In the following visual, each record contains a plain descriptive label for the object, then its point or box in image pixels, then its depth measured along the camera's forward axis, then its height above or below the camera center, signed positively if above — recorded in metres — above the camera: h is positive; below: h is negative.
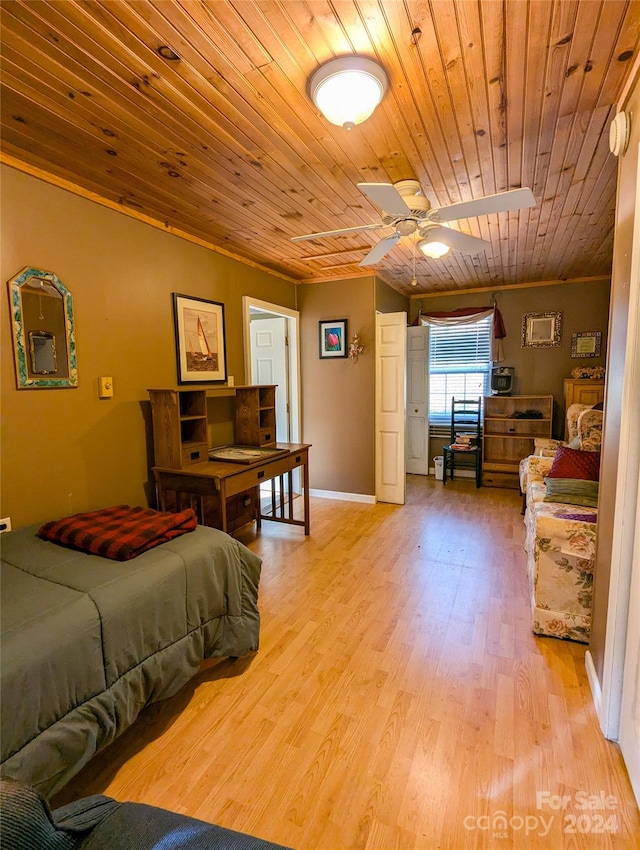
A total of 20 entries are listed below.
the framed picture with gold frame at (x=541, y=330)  4.94 +0.65
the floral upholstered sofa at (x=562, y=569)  2.07 -0.98
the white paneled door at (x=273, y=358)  4.58 +0.31
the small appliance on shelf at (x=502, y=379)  5.07 +0.04
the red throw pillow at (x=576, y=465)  2.71 -0.58
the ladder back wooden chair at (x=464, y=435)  5.19 -0.71
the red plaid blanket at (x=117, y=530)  1.69 -0.66
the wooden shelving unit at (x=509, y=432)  5.03 -0.63
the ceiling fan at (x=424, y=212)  1.84 +0.87
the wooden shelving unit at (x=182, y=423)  2.60 -0.26
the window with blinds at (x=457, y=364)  5.45 +0.25
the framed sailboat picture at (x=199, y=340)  2.95 +0.35
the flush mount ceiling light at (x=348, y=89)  1.42 +1.08
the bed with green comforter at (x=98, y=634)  1.12 -0.86
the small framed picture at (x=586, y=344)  4.77 +0.45
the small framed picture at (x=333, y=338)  4.36 +0.50
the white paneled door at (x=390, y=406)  4.23 -0.24
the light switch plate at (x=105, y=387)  2.39 -0.01
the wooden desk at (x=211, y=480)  2.52 -0.63
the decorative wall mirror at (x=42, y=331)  1.98 +0.29
